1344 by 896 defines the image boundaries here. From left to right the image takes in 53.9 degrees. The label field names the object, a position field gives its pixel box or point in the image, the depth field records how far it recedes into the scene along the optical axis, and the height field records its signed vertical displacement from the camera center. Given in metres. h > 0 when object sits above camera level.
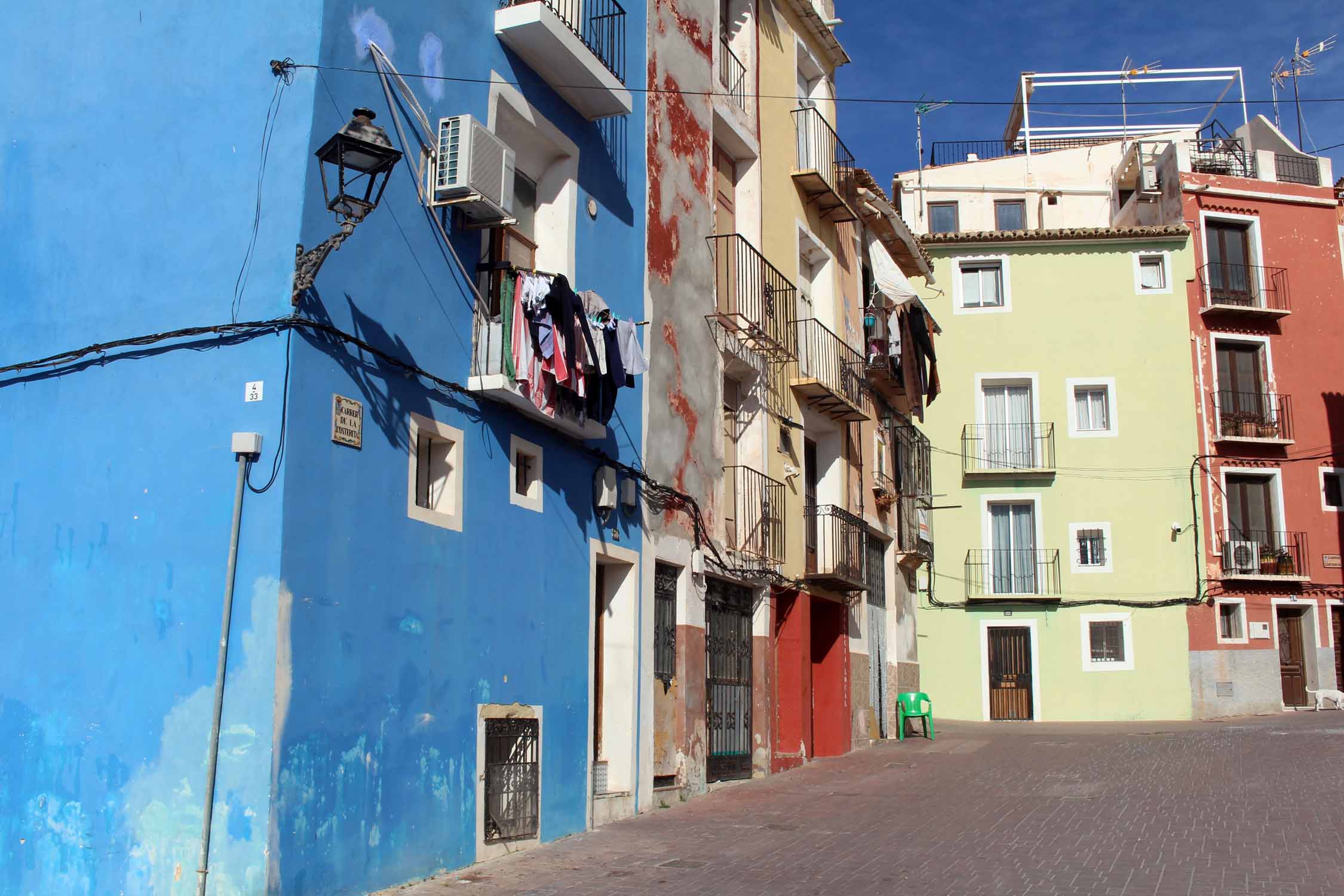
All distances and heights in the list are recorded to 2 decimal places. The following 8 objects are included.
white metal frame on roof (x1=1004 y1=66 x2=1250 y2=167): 38.47 +17.81
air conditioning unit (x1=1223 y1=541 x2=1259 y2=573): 30.97 +3.36
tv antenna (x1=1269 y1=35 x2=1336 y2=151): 37.12 +17.43
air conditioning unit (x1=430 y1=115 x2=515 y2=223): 10.77 +4.29
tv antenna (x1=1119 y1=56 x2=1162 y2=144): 39.00 +18.31
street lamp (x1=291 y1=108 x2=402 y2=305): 9.32 +3.75
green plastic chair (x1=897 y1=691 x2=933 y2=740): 24.30 -0.20
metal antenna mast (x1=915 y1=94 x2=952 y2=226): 40.00 +17.64
